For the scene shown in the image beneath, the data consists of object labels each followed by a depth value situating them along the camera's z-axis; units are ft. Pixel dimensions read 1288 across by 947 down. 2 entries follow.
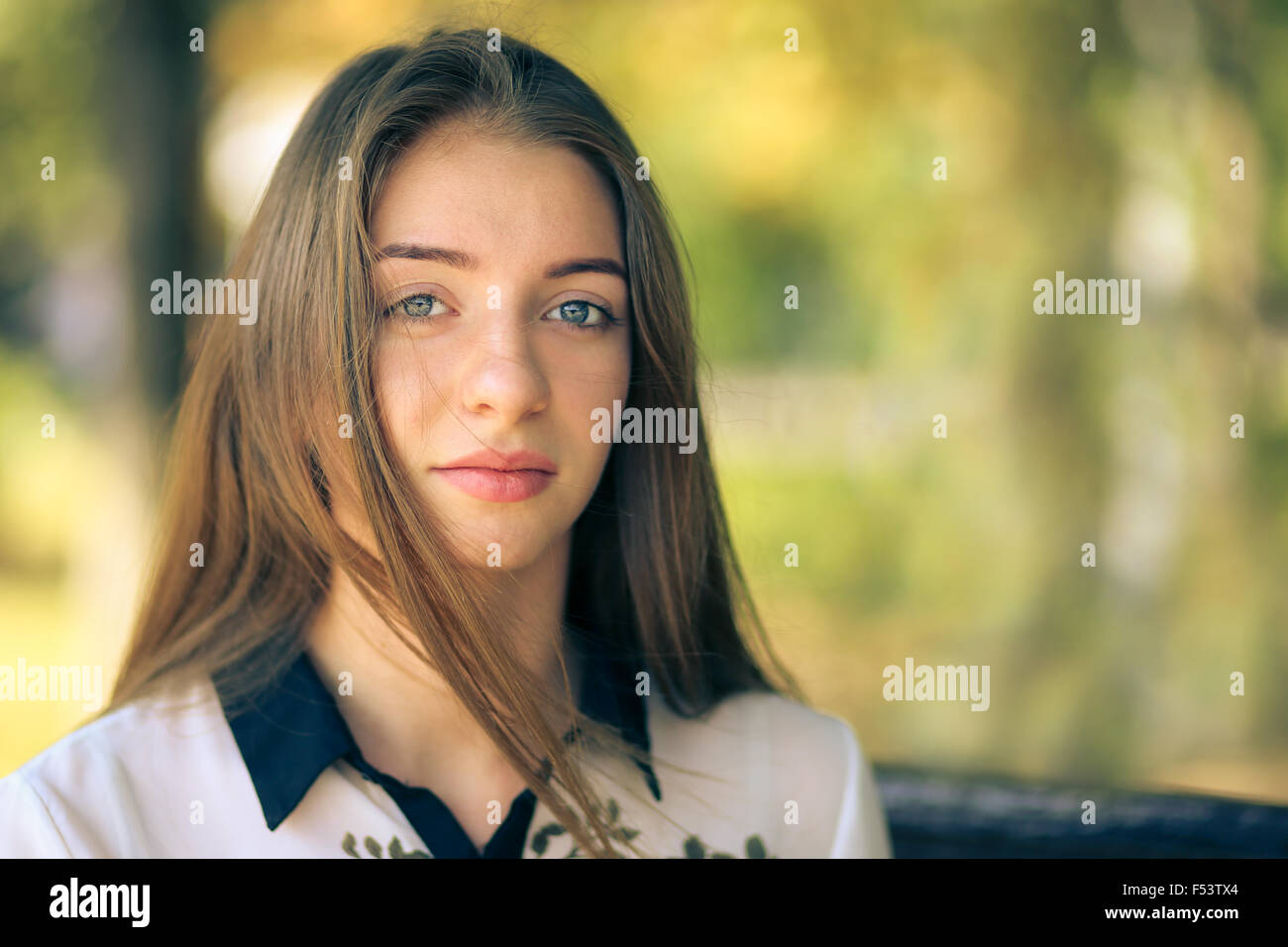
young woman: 3.01
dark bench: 3.37
